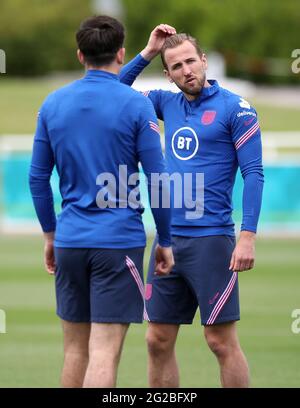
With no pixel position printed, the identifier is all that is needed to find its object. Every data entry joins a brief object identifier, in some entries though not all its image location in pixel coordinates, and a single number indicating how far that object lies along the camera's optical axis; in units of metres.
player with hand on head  14.41
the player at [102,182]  12.54
